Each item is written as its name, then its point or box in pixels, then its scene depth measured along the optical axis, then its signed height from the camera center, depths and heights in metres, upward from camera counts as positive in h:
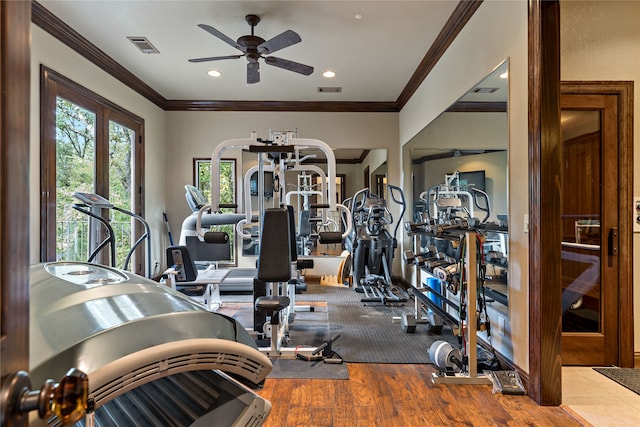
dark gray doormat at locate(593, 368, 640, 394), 2.26 -1.15
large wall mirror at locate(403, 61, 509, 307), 2.45 +0.55
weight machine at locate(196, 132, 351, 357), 2.60 -0.15
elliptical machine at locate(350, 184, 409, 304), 4.36 -0.54
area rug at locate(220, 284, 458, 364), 2.76 -1.15
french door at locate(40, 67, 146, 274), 3.20 +0.53
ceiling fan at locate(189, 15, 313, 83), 2.94 +1.52
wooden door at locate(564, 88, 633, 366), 2.53 -0.08
